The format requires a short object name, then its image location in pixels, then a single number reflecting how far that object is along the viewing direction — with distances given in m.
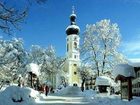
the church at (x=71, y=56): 40.94
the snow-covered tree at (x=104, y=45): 18.79
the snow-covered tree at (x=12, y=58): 20.50
